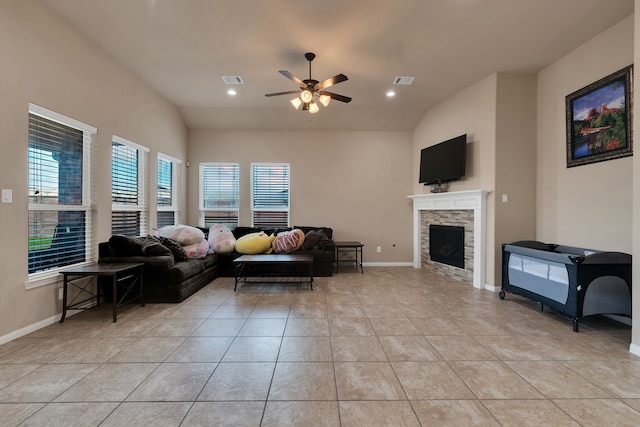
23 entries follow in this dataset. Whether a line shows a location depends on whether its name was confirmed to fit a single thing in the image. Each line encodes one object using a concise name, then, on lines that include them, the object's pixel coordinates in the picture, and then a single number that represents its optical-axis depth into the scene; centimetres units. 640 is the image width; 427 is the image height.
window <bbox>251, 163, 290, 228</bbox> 611
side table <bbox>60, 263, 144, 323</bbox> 285
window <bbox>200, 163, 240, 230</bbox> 610
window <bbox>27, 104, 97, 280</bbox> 278
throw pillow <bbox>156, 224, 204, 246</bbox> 450
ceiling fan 323
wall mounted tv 454
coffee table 474
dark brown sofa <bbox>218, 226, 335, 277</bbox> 503
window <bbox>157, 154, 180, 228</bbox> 517
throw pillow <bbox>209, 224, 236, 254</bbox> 506
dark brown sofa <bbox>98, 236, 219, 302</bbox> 351
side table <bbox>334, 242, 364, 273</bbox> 570
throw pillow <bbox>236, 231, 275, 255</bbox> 507
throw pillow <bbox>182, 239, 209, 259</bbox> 445
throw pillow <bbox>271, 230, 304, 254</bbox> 513
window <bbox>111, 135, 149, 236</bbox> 390
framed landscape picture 291
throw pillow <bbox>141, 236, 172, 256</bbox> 360
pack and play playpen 266
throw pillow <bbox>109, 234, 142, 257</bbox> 351
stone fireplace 425
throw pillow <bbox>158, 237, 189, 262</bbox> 409
